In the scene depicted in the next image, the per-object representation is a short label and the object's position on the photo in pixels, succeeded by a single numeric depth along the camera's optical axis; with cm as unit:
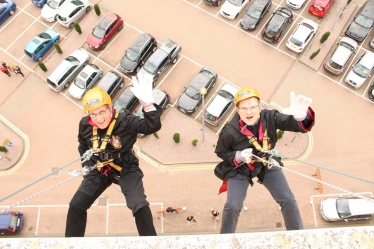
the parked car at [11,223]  2038
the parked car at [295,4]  2686
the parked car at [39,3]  2772
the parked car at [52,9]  2716
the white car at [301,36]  2506
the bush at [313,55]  2428
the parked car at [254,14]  2603
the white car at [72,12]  2670
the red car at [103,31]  2569
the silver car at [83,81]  2408
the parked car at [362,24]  2545
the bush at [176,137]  2205
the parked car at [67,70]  2430
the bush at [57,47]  2545
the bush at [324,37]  2448
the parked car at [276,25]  2535
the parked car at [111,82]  2357
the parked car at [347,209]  1952
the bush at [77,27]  2592
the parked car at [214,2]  2710
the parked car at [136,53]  2448
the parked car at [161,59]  2422
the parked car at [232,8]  2652
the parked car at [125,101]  2286
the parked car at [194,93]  2330
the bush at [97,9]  2671
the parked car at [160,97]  2292
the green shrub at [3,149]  2222
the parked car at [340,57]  2423
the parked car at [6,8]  2726
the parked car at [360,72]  2391
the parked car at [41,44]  2557
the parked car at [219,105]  2264
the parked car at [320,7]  2633
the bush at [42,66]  2452
